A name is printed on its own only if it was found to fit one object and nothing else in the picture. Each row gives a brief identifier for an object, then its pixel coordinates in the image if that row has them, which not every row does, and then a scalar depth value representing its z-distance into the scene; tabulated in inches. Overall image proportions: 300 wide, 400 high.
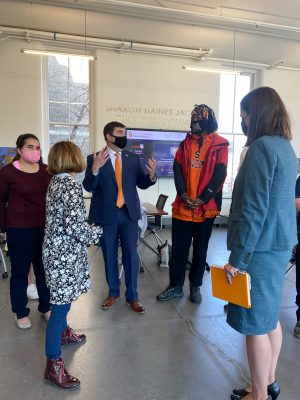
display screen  265.8
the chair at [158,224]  174.0
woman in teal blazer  56.7
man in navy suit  110.3
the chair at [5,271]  147.6
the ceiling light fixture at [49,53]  207.9
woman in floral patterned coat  72.0
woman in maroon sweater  93.3
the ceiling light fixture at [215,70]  234.1
